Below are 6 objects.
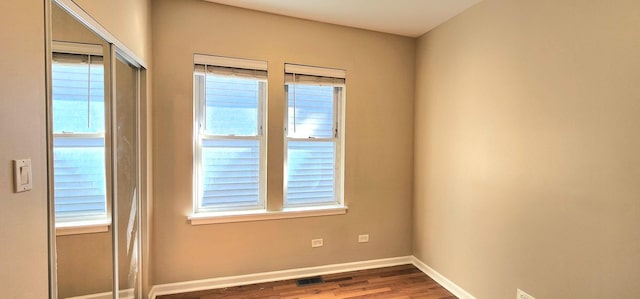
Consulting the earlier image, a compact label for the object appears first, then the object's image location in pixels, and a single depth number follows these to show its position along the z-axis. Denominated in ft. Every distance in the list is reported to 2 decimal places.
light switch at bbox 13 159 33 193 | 2.73
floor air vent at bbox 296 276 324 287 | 8.77
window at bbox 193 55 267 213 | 8.30
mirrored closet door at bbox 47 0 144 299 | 3.48
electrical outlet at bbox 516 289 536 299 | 6.27
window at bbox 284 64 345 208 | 9.11
